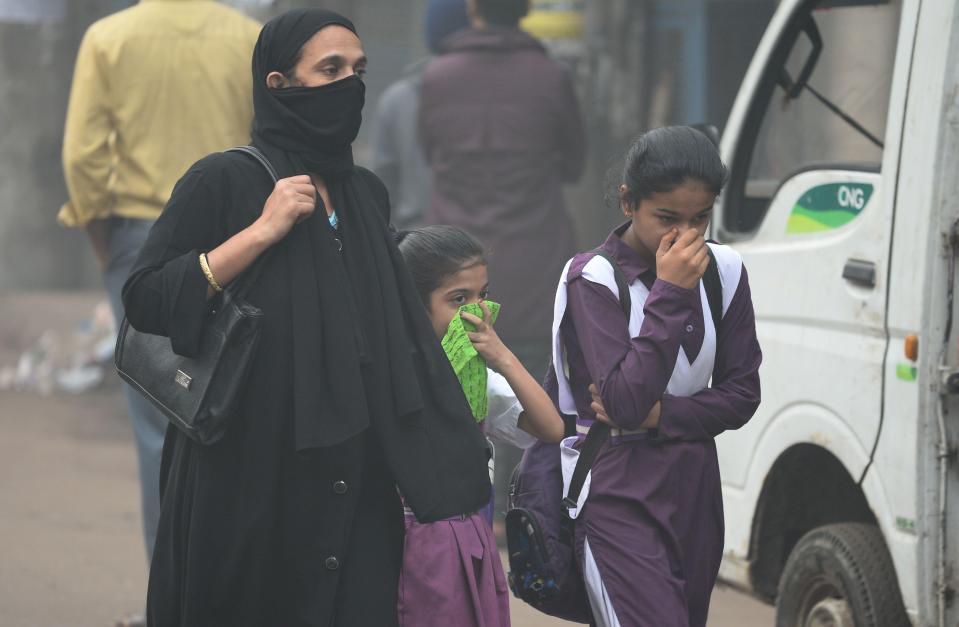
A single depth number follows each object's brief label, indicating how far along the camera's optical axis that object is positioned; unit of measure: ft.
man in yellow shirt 37.50
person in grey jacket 50.39
